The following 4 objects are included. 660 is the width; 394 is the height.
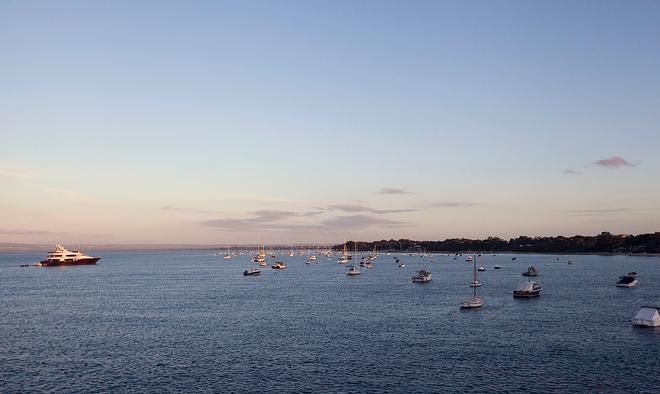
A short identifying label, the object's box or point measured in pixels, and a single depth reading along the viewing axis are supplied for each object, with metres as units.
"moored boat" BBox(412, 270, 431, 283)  177.12
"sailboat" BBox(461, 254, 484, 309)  106.69
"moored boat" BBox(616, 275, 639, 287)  153.50
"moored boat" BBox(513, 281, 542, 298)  125.94
